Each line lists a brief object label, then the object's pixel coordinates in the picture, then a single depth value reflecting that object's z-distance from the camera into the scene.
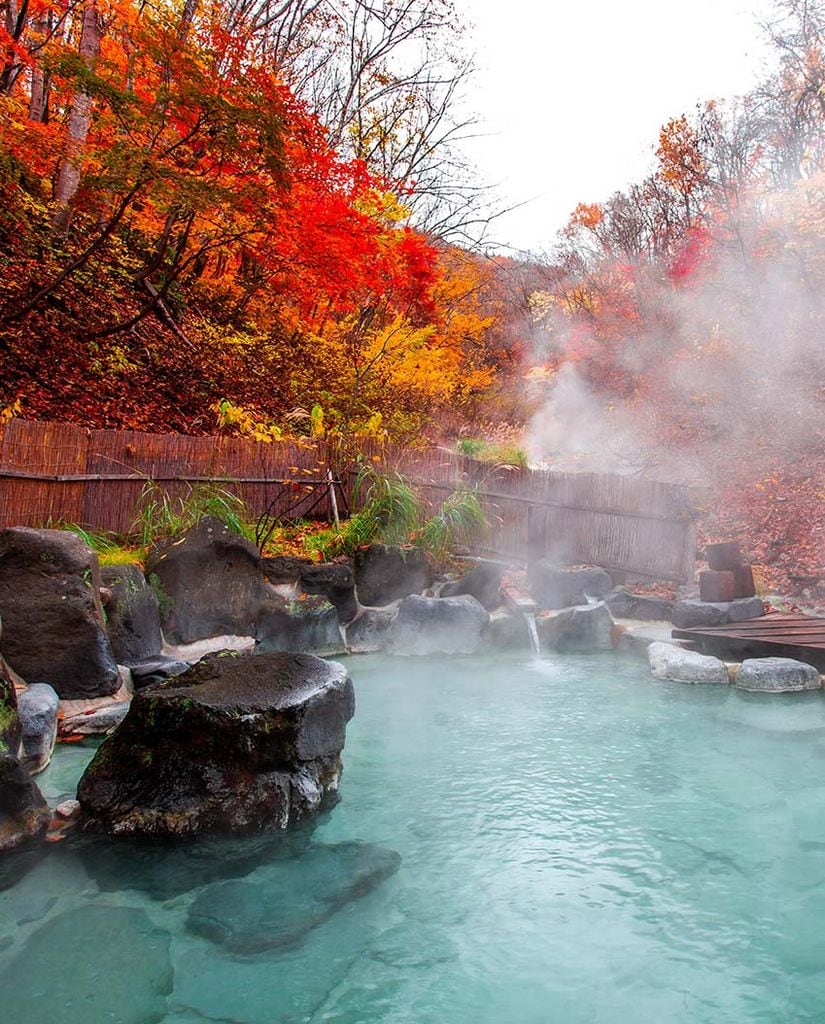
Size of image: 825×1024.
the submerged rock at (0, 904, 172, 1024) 2.35
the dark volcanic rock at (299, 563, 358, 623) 6.97
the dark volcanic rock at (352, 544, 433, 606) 7.34
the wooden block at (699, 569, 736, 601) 7.13
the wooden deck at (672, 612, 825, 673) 6.05
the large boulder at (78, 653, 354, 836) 3.38
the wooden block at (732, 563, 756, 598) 7.21
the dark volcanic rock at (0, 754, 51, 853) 3.15
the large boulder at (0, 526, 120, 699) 4.61
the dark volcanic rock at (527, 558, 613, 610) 7.86
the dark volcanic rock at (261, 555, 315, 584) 6.93
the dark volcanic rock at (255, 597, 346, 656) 6.46
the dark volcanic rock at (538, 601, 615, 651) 7.17
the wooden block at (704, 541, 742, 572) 7.17
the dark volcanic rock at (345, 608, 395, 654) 6.98
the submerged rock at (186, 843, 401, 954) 2.73
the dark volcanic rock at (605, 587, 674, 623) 7.60
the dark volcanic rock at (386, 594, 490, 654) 6.98
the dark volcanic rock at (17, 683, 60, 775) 3.98
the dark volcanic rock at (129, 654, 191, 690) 5.20
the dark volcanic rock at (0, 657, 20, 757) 3.54
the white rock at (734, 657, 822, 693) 5.74
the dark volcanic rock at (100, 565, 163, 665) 5.36
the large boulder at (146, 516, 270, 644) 6.00
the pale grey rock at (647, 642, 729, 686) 5.96
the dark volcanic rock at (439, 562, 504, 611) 7.57
